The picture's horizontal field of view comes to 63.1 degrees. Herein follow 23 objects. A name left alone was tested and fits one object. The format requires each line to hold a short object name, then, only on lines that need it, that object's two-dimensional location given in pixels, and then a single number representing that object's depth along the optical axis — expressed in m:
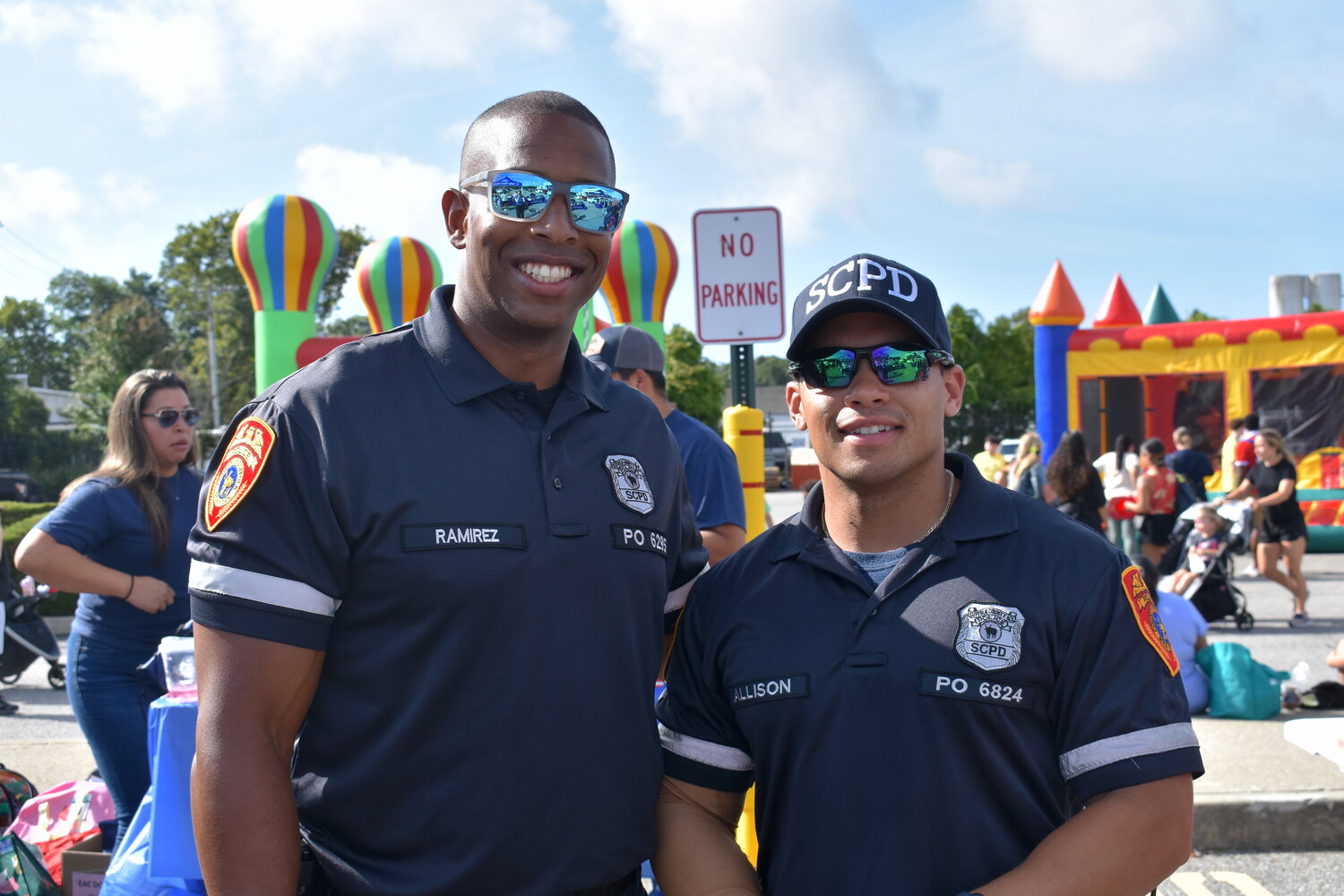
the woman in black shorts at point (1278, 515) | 10.41
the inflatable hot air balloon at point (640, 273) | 14.77
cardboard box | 3.68
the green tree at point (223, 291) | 41.81
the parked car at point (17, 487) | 29.87
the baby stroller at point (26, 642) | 8.58
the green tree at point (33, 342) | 74.12
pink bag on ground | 4.11
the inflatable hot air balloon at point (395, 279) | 15.02
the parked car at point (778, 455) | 35.81
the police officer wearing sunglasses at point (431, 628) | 1.70
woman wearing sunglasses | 3.78
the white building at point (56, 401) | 61.15
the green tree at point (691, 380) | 47.16
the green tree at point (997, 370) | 37.56
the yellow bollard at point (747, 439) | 5.45
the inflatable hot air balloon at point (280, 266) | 14.37
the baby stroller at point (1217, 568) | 9.76
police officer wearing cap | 1.76
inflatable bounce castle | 15.59
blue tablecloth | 2.93
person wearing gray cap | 4.44
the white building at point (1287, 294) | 24.28
